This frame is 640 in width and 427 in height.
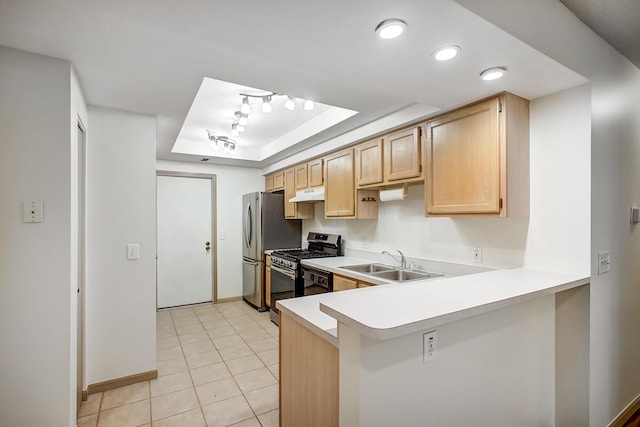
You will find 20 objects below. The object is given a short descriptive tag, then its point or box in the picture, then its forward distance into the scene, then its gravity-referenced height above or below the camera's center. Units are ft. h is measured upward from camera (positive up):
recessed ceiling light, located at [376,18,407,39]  4.00 +2.46
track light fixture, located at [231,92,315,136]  8.50 +3.17
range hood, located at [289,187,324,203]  12.42 +0.80
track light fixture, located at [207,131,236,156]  13.16 +3.15
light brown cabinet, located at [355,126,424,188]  8.43 +1.63
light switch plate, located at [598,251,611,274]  5.94 -0.93
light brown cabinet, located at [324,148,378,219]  10.79 +0.74
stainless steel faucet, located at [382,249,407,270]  9.78 -1.49
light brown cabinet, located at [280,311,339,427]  4.30 -2.51
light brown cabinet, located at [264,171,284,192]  15.69 +1.77
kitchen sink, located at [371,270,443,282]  9.02 -1.82
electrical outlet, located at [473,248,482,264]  7.85 -1.04
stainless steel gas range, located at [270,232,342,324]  10.80 -2.11
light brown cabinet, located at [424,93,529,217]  6.27 +1.20
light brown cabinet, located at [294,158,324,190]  12.64 +1.72
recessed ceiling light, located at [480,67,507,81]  5.29 +2.45
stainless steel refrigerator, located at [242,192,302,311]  14.80 -0.94
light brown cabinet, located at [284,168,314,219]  14.55 +0.45
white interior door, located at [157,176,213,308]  15.25 -1.33
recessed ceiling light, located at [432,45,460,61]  4.63 +2.47
